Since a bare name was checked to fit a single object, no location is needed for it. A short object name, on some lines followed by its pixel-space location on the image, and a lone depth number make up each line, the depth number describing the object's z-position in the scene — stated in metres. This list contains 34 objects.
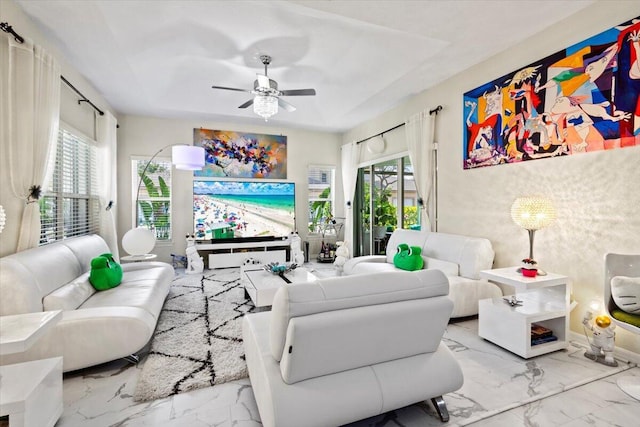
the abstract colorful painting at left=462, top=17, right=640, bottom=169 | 2.30
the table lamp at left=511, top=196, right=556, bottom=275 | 2.63
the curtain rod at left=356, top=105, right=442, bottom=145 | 4.11
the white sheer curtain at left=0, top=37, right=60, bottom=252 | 2.46
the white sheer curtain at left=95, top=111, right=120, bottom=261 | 4.42
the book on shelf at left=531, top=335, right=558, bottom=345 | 2.43
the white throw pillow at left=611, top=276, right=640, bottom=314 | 1.96
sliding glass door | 4.98
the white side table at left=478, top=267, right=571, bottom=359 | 2.34
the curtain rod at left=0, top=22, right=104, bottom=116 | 2.33
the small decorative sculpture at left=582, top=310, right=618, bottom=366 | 2.24
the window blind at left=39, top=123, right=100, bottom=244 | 3.27
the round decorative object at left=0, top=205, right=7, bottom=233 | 1.79
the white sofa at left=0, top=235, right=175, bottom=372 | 2.00
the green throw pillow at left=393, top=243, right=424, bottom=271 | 3.63
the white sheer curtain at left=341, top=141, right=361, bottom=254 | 6.20
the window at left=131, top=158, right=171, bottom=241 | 5.55
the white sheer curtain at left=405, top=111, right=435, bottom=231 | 4.23
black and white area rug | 2.02
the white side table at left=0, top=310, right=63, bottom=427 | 1.34
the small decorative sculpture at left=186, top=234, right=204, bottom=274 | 5.17
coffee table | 2.96
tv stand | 5.54
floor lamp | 4.23
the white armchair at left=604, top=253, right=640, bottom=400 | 1.93
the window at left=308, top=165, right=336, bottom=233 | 6.65
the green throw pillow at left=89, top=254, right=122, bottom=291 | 2.88
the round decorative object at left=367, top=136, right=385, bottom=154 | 5.43
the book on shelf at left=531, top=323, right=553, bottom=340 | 2.45
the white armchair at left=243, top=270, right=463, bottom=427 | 1.30
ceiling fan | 3.34
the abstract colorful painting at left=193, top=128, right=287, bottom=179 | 5.88
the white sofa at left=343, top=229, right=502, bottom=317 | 3.06
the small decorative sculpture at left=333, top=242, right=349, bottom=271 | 4.65
